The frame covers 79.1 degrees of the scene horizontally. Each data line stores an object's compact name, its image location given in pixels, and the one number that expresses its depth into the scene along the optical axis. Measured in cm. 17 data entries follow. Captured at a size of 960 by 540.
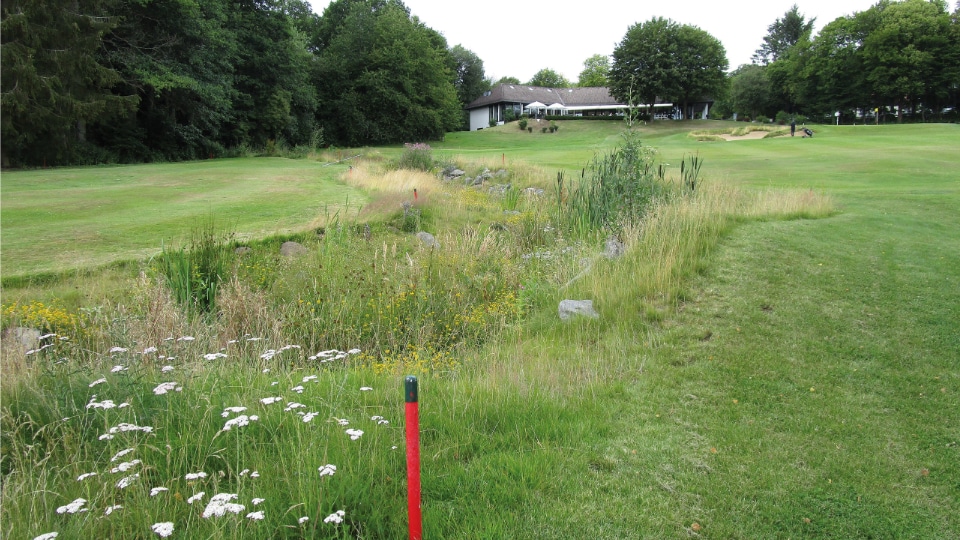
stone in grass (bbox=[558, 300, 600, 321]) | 693
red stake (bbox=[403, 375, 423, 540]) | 249
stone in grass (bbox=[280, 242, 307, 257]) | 970
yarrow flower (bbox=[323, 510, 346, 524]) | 261
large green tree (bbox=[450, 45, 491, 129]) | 7844
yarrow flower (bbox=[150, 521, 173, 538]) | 232
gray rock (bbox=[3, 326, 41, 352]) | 567
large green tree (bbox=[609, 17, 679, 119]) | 5928
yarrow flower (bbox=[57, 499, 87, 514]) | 250
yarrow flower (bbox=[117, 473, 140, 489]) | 270
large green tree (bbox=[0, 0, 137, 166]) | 2283
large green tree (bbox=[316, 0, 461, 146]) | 5031
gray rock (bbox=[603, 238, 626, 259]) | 876
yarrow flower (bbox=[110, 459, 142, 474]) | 276
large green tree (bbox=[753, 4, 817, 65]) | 8506
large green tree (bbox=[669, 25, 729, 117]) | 5872
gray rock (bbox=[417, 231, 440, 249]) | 1098
